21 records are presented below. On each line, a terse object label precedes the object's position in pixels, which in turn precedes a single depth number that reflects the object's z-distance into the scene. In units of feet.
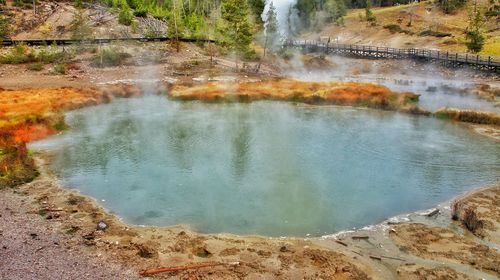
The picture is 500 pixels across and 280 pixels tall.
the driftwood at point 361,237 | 67.46
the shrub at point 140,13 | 277.03
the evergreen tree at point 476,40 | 226.58
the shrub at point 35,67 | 190.39
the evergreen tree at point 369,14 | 358.64
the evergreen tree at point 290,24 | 364.99
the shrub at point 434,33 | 301.47
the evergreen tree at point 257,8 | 314.06
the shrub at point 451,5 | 345.92
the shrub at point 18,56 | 193.14
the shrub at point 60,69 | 189.47
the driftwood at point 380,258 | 61.65
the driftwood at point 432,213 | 75.36
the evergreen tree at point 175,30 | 236.47
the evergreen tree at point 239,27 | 218.79
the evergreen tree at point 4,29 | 208.53
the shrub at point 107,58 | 207.51
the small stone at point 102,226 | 68.33
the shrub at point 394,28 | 335.26
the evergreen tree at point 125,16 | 257.75
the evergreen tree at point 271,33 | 250.57
